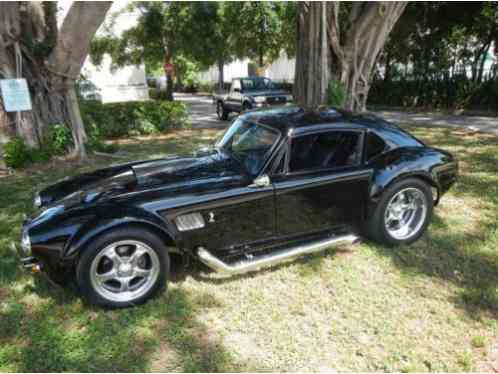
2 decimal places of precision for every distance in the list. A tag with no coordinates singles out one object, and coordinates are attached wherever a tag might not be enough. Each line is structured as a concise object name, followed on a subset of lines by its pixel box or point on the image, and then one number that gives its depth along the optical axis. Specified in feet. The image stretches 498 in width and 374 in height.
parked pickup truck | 43.96
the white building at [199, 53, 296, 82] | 124.57
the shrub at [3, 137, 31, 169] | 23.35
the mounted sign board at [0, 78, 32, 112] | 22.76
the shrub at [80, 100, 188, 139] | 34.88
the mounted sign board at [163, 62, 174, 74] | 56.85
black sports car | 9.26
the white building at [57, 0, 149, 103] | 64.23
